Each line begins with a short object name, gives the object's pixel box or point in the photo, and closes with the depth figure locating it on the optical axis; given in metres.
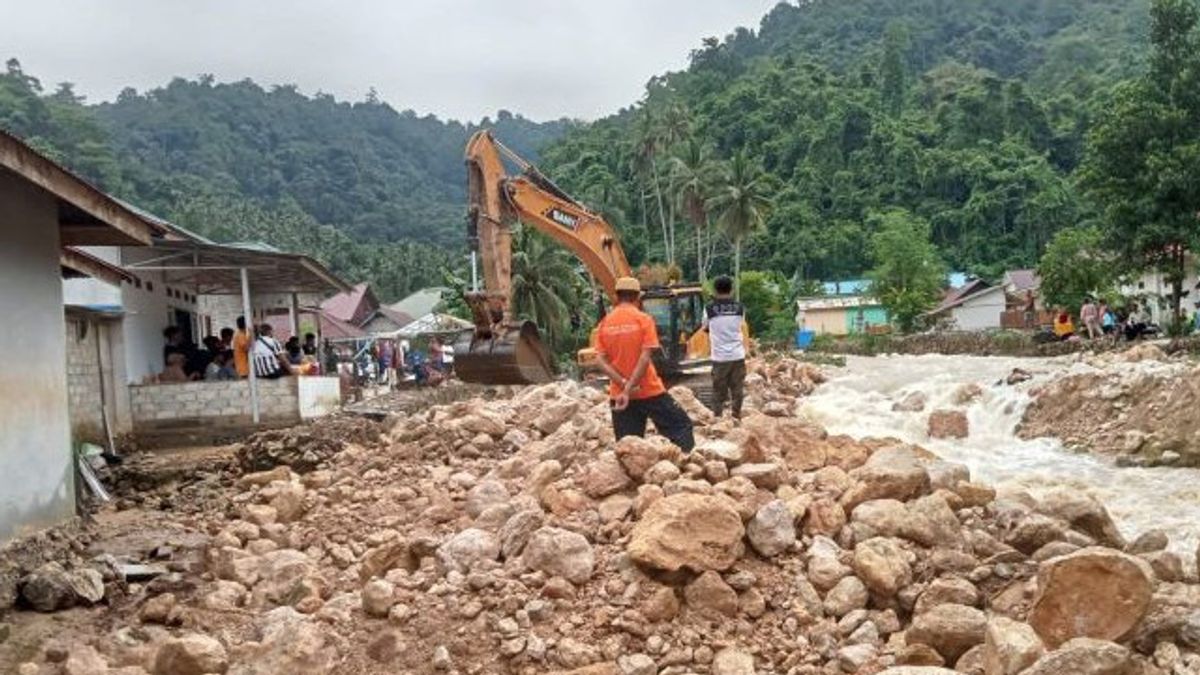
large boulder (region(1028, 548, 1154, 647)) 4.27
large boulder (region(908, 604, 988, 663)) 4.46
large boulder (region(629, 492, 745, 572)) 5.11
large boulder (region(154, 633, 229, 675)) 4.81
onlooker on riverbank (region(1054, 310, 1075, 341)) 26.46
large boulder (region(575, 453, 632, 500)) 6.06
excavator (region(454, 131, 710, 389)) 11.88
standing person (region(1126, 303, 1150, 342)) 23.97
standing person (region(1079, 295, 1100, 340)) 25.45
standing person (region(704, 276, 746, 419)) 9.77
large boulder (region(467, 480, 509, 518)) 6.57
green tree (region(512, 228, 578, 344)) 34.91
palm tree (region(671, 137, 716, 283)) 52.41
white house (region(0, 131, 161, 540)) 6.33
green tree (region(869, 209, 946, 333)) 43.91
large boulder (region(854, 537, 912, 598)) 5.03
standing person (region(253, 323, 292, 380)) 13.76
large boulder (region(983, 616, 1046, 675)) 3.90
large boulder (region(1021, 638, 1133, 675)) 3.72
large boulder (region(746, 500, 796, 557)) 5.36
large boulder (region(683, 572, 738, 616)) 5.00
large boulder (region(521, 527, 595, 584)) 5.29
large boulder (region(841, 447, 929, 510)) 5.82
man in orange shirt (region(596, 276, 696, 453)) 7.13
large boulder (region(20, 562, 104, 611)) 5.54
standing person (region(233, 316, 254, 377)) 13.68
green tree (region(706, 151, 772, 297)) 48.62
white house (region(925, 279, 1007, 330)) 46.47
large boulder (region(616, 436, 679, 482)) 6.09
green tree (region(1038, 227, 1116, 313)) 25.61
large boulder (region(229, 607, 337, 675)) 4.81
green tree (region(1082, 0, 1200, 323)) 21.33
